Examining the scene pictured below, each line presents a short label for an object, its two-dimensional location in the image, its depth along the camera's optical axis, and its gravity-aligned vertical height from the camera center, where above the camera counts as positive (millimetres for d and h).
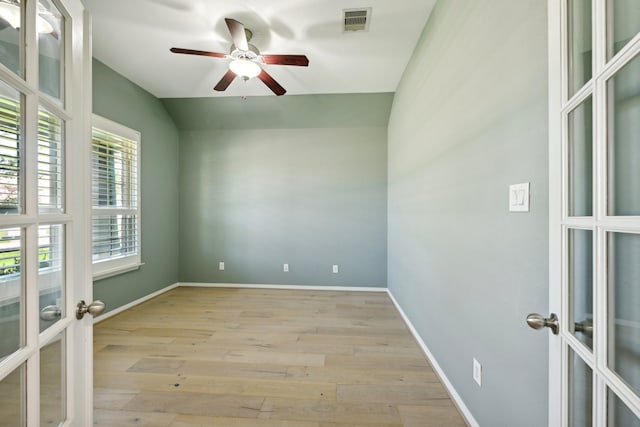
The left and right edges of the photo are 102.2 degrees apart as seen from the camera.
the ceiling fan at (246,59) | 2072 +1326
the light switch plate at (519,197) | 1023 +62
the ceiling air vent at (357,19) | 2076 +1619
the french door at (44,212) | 670 +6
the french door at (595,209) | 534 +7
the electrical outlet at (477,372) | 1356 -854
